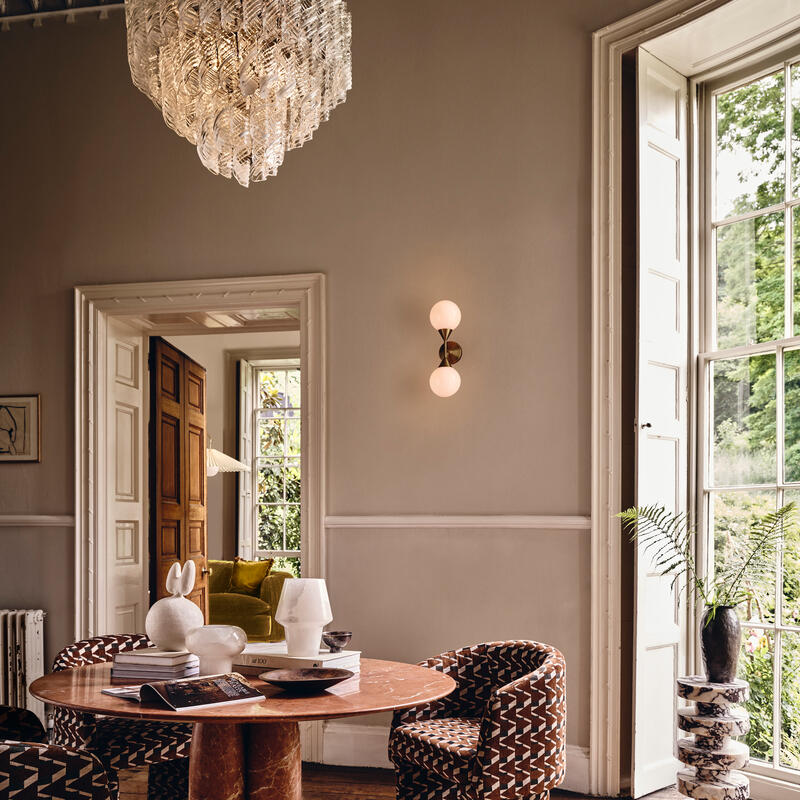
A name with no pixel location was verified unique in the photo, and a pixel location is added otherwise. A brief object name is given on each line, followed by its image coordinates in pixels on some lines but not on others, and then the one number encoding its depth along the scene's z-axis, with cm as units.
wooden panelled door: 537
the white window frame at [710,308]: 379
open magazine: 227
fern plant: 363
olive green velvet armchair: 746
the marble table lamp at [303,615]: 271
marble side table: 318
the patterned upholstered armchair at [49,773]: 186
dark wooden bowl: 242
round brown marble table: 237
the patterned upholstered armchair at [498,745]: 275
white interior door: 496
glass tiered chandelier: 268
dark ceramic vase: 324
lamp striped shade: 821
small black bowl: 291
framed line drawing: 494
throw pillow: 773
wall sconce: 429
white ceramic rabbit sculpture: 269
